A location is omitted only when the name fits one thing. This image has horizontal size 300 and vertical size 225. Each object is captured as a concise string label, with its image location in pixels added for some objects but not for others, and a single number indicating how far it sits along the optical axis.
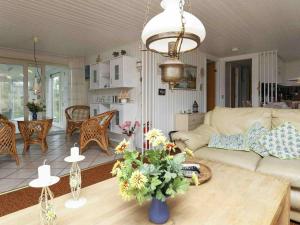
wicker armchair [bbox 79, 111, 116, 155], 3.70
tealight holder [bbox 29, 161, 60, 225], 0.87
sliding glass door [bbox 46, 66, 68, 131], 6.24
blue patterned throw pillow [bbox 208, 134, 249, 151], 2.45
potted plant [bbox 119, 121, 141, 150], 3.92
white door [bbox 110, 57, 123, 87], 4.36
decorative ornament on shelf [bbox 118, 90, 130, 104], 4.42
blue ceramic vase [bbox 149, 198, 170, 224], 1.00
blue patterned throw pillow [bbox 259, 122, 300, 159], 2.14
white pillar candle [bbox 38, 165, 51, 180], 0.88
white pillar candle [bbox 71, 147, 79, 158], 1.15
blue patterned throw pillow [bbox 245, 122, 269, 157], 2.33
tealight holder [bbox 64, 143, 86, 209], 1.14
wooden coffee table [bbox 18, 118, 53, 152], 3.80
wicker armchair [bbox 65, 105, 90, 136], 5.53
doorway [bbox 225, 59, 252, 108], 6.37
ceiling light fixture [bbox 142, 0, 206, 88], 1.05
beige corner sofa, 1.84
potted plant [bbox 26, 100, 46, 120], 4.02
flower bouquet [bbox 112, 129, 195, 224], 0.93
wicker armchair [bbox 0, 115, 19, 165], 2.99
